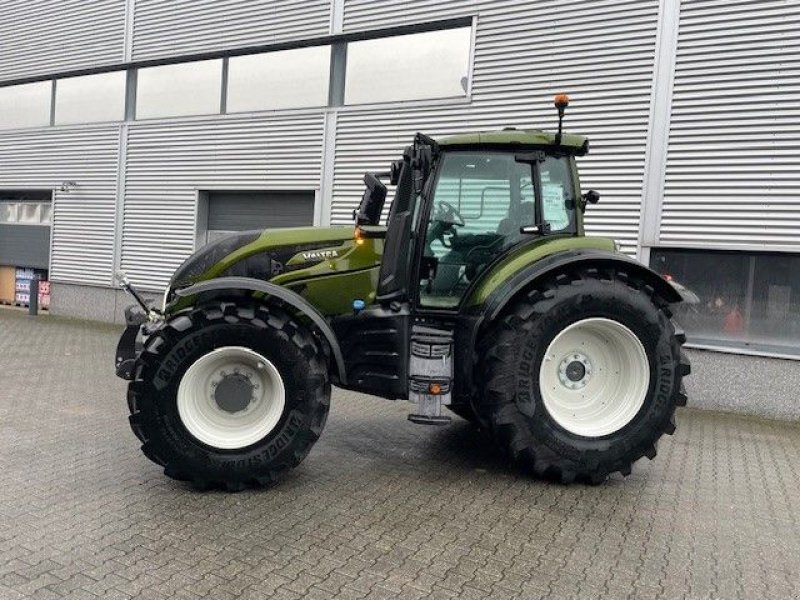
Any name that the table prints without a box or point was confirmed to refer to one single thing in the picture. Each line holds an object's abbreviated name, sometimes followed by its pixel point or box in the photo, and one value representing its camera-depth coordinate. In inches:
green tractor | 154.4
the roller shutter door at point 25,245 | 566.3
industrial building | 292.4
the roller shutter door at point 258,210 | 432.5
